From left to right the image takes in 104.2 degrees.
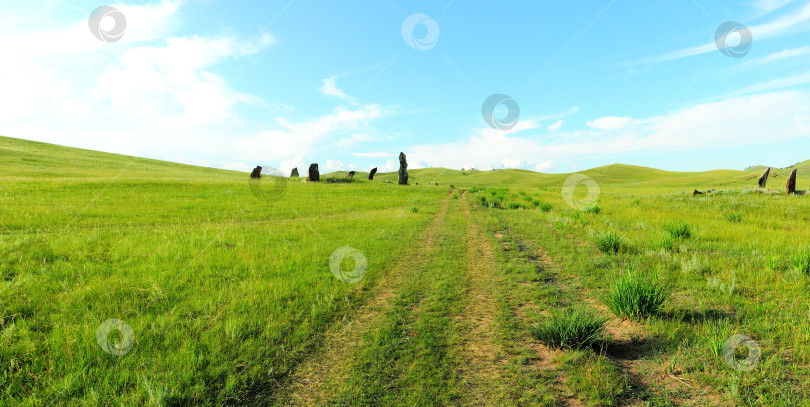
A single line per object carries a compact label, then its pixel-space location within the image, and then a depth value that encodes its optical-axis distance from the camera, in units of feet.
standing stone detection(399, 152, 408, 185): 175.32
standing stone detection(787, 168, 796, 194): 79.25
